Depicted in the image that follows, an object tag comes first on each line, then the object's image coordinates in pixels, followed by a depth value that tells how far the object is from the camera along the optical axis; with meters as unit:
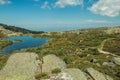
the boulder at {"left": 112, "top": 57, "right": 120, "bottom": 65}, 11.82
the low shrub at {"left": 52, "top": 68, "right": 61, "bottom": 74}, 6.23
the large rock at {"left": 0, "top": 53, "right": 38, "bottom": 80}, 5.99
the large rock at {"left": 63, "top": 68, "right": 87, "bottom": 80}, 5.87
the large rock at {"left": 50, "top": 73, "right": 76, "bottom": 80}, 5.59
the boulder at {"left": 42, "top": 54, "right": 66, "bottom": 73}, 6.73
